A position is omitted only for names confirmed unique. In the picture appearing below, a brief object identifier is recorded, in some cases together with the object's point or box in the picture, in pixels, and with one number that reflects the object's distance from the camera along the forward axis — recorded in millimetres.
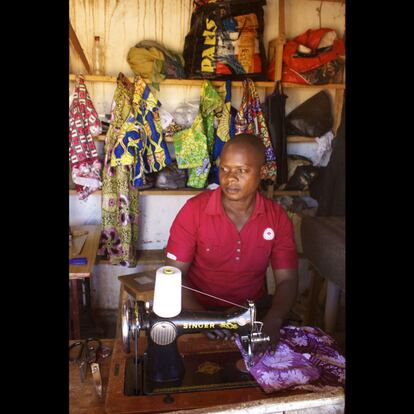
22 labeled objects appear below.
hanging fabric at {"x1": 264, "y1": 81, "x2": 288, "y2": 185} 3515
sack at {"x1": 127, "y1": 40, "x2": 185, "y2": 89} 3293
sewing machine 1320
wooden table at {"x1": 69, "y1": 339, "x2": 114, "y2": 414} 1257
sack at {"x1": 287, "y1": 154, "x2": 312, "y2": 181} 3727
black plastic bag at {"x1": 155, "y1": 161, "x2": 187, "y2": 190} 3486
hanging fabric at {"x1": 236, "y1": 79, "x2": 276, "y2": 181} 3404
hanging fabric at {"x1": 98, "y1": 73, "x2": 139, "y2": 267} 3268
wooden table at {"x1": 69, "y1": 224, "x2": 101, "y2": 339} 2660
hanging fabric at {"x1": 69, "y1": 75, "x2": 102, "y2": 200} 3205
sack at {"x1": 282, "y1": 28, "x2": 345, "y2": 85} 3480
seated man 2123
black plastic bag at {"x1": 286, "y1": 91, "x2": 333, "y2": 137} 3709
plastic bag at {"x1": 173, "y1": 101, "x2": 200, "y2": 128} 3645
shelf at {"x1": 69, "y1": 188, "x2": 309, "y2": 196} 3479
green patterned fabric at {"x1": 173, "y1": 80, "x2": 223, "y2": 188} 3400
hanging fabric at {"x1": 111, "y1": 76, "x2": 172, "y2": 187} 3227
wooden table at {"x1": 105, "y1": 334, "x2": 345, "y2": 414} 1203
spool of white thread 1284
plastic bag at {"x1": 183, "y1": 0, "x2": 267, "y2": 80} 3314
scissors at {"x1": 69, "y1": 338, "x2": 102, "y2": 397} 1375
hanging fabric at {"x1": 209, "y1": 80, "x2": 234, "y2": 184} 3428
